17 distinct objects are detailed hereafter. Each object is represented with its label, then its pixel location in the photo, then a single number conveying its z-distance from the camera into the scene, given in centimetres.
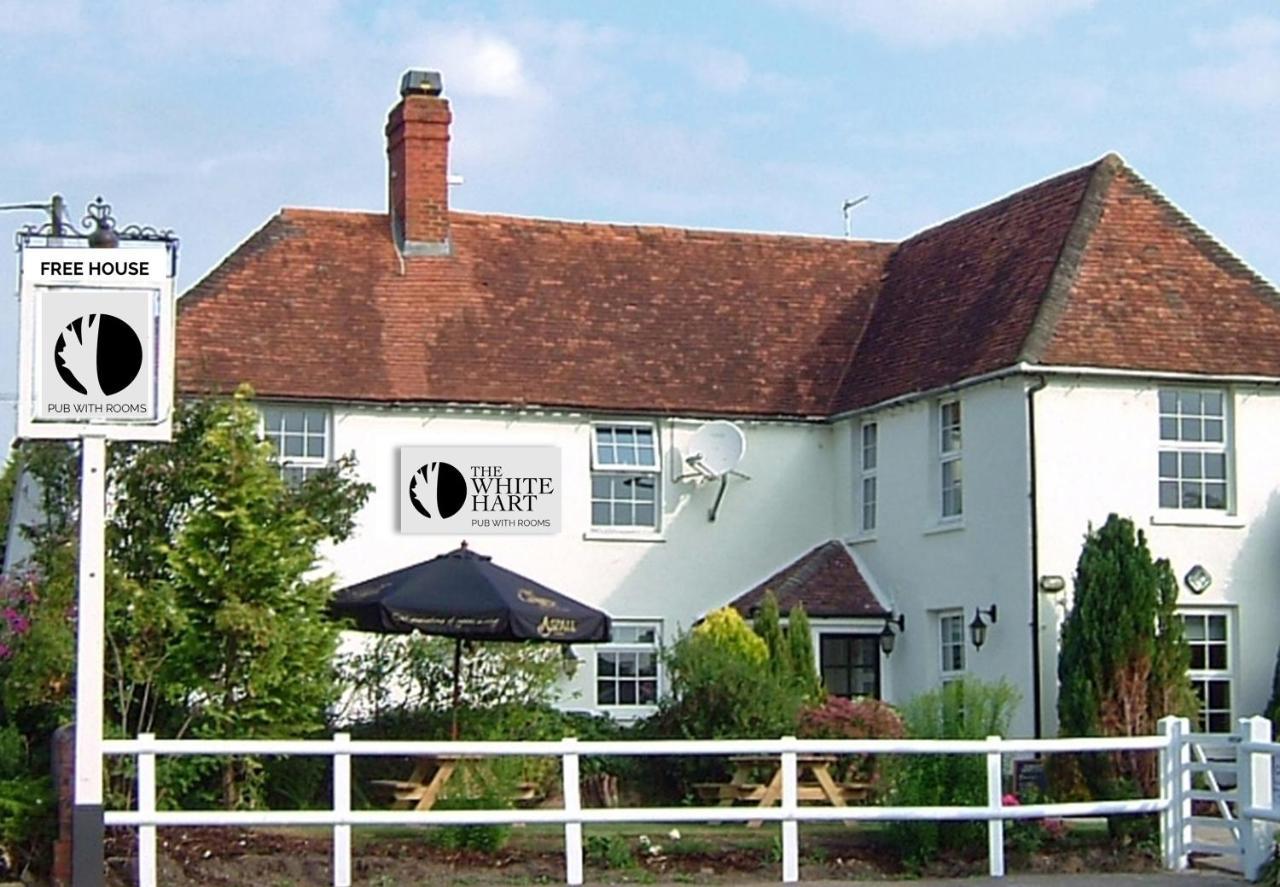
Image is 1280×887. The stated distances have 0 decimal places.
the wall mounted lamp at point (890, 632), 2659
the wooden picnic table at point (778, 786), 1827
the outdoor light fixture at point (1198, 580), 2452
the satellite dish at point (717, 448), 2770
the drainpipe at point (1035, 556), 2375
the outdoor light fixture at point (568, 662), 2147
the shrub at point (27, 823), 1520
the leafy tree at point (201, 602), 1684
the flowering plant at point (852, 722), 1958
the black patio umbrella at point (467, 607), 1880
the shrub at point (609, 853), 1600
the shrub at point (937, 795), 1647
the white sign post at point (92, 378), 1420
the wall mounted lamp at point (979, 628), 2458
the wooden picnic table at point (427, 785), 1719
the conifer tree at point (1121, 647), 2261
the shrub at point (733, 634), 2284
